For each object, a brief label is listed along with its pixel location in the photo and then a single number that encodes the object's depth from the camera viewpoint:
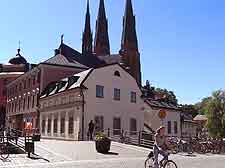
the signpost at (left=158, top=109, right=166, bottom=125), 12.75
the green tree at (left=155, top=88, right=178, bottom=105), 54.80
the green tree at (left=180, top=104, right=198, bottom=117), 71.44
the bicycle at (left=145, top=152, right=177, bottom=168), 8.87
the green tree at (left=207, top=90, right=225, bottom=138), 30.28
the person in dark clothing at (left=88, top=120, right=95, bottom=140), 20.97
